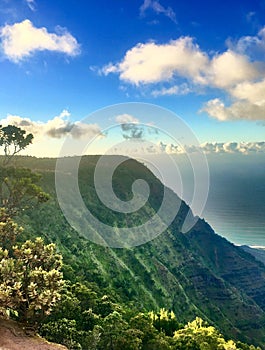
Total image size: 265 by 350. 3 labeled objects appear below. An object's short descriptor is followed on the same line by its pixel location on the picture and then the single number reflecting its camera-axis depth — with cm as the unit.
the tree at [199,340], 3500
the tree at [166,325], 4431
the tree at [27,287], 2453
